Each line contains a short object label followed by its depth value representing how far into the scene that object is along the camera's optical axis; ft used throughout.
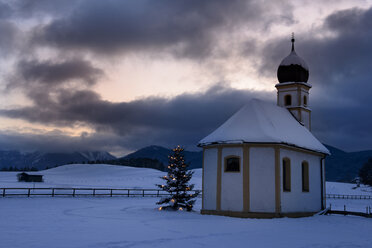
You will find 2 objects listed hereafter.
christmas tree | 87.56
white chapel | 77.36
